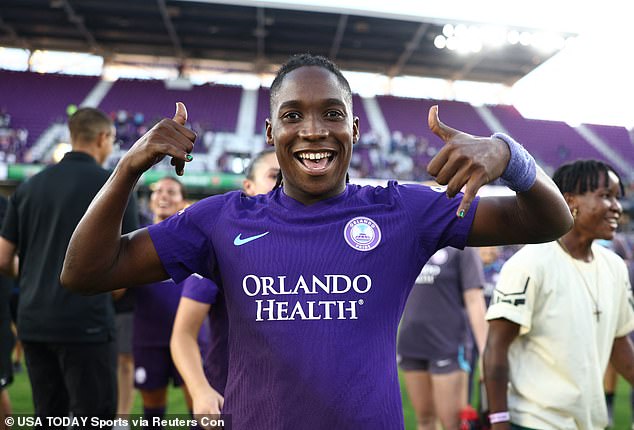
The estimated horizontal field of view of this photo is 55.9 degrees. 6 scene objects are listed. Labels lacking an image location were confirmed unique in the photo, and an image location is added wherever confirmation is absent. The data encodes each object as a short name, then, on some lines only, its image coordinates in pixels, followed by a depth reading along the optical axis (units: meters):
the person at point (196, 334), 2.61
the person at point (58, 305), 3.28
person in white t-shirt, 2.42
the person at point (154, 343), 4.27
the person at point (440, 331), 4.25
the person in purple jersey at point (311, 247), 1.54
